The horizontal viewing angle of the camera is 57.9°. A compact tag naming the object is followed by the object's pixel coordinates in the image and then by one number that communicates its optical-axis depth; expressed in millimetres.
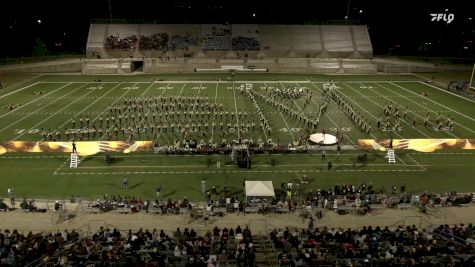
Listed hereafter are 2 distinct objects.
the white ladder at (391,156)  24859
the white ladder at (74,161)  23983
